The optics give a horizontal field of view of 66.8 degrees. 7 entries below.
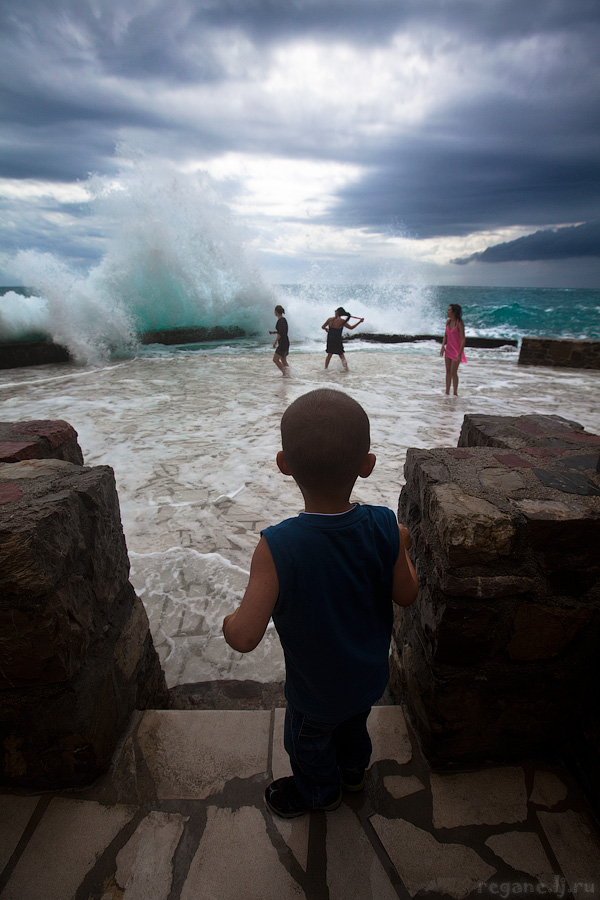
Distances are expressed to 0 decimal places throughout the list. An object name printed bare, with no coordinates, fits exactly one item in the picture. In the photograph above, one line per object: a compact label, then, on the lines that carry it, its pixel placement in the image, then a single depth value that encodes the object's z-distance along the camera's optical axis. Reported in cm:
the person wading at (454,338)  786
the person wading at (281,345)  1025
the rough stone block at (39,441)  183
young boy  101
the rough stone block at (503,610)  127
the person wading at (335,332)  1027
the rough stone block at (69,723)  129
